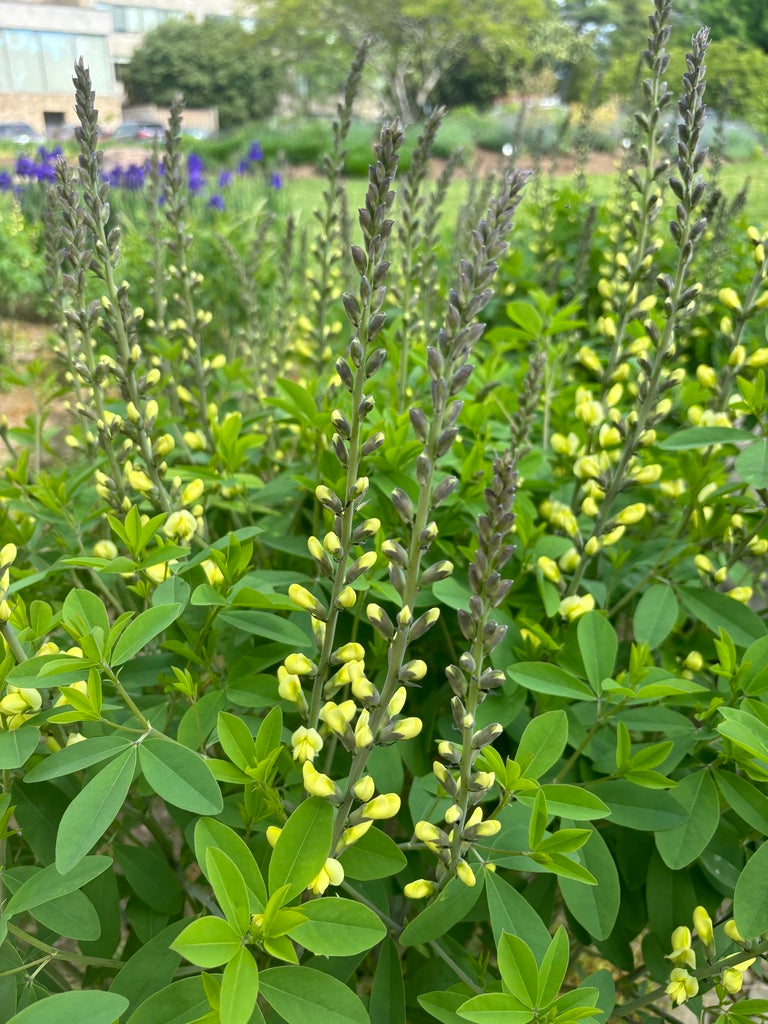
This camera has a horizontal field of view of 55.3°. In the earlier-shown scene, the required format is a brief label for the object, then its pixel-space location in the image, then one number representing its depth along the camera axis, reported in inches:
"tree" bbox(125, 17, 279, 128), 1074.1
